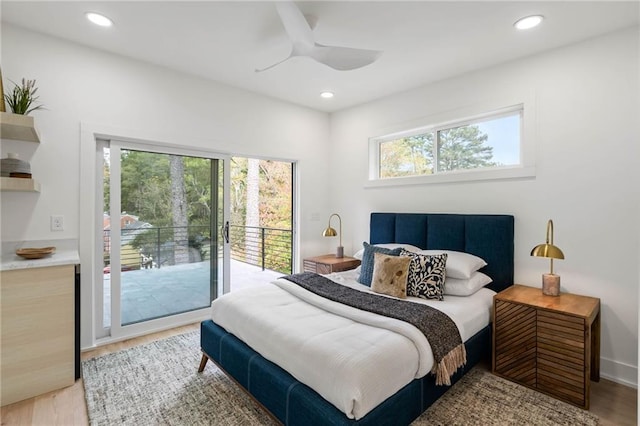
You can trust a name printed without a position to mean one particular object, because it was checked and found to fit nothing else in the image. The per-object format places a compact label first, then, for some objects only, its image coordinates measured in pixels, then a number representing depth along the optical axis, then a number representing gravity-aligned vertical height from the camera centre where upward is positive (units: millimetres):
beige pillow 2607 -555
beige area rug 1951 -1294
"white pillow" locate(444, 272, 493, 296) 2656 -642
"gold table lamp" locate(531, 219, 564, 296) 2312 -326
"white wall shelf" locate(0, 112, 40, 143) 2141 +588
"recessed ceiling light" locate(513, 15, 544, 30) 2303 +1427
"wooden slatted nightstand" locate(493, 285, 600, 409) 2078 -933
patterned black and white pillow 2594 -554
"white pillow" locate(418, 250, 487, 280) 2680 -470
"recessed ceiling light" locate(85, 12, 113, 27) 2346 +1463
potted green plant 2377 +874
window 3070 +694
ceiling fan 2000 +1159
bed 1588 -945
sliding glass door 3047 -272
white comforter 1532 -754
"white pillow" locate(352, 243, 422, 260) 3297 -385
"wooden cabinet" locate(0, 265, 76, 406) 2115 -856
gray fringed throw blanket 1924 -716
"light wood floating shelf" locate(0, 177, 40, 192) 2211 +184
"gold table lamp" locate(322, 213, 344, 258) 4078 -304
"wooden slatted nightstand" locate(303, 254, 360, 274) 3859 -677
